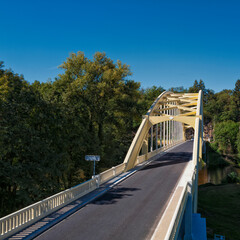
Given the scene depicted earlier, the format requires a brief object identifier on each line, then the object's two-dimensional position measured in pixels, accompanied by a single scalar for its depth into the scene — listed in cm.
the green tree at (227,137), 7273
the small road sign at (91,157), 1517
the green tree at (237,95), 9904
